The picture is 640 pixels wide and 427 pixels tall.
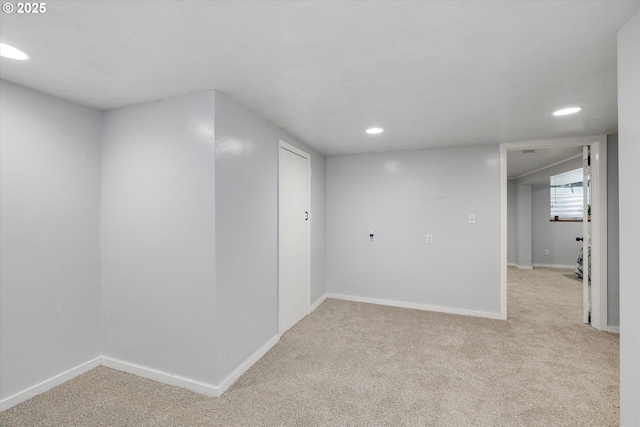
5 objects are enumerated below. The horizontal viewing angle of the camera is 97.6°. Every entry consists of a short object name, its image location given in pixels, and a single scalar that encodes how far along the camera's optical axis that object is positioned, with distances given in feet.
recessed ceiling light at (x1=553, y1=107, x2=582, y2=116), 7.78
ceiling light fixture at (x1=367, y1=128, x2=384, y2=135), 9.86
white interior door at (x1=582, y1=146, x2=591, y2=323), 11.00
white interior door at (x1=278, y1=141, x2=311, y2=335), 9.94
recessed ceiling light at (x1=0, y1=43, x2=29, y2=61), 4.86
